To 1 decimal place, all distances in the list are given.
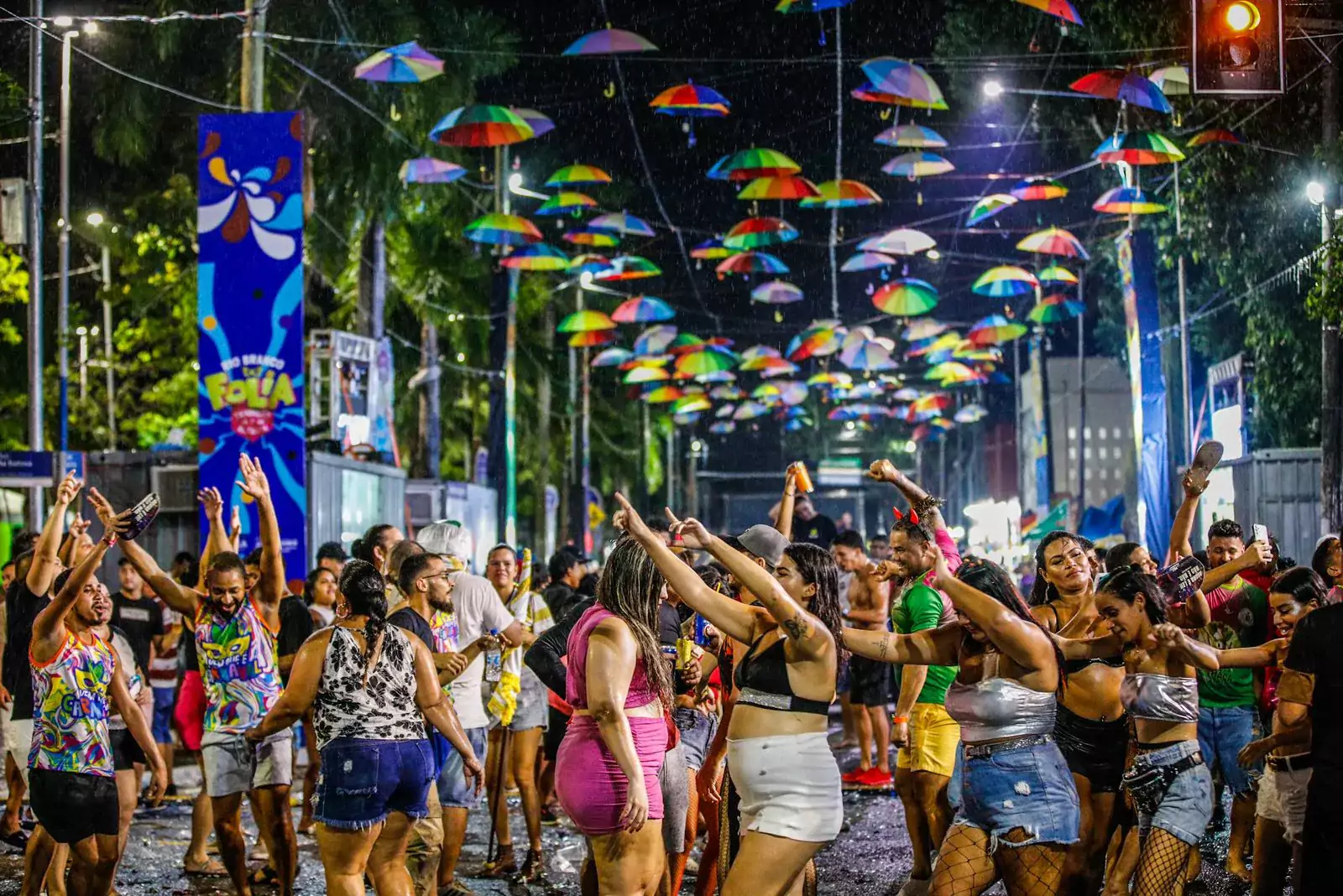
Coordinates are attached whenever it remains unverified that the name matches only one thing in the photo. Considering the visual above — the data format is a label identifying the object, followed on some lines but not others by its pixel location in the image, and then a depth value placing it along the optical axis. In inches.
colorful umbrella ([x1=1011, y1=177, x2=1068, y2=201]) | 859.4
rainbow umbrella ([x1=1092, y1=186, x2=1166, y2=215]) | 856.9
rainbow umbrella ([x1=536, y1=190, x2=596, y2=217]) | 850.8
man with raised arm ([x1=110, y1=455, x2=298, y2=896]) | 321.1
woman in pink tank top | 226.4
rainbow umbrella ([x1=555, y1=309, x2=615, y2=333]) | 1082.1
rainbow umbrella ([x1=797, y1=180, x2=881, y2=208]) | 798.5
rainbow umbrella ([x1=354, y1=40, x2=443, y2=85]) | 674.2
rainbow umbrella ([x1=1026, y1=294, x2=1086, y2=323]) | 1181.1
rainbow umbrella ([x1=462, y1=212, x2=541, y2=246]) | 843.4
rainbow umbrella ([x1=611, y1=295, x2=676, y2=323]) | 1077.8
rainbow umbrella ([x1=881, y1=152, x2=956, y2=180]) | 795.4
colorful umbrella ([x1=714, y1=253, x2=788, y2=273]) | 994.7
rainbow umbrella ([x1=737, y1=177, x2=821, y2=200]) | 757.3
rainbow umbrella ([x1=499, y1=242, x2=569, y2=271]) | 919.0
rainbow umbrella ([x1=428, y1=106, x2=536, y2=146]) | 703.7
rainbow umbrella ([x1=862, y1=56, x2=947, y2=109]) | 650.8
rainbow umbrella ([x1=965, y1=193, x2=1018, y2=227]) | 850.1
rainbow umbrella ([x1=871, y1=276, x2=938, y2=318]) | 1018.1
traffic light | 432.1
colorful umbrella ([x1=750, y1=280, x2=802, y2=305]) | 1069.8
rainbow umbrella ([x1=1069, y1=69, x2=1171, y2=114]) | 642.8
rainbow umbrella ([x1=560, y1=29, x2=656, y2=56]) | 657.8
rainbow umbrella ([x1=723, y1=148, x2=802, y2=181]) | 740.6
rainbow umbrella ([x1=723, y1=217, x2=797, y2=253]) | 879.7
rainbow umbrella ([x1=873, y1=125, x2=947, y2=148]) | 778.2
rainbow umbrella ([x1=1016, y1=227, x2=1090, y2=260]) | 952.9
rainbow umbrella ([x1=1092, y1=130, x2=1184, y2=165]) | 706.2
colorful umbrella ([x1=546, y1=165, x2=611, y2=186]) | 792.3
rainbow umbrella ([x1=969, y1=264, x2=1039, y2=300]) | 1021.8
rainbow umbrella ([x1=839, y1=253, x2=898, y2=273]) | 975.6
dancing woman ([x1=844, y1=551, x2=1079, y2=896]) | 232.2
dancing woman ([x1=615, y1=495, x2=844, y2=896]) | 214.5
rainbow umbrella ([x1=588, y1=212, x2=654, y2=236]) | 926.4
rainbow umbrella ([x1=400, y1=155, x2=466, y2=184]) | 794.2
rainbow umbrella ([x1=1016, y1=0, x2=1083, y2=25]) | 551.5
